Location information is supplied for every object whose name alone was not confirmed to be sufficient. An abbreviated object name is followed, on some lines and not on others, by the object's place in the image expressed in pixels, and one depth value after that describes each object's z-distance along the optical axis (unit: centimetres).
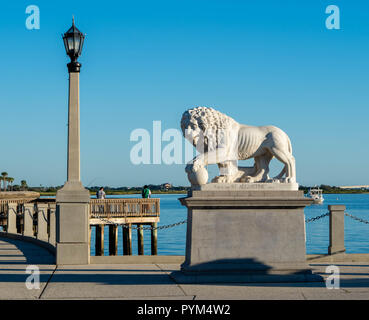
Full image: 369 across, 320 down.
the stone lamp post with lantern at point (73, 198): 1206
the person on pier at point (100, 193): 3328
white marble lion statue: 983
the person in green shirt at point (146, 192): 3441
